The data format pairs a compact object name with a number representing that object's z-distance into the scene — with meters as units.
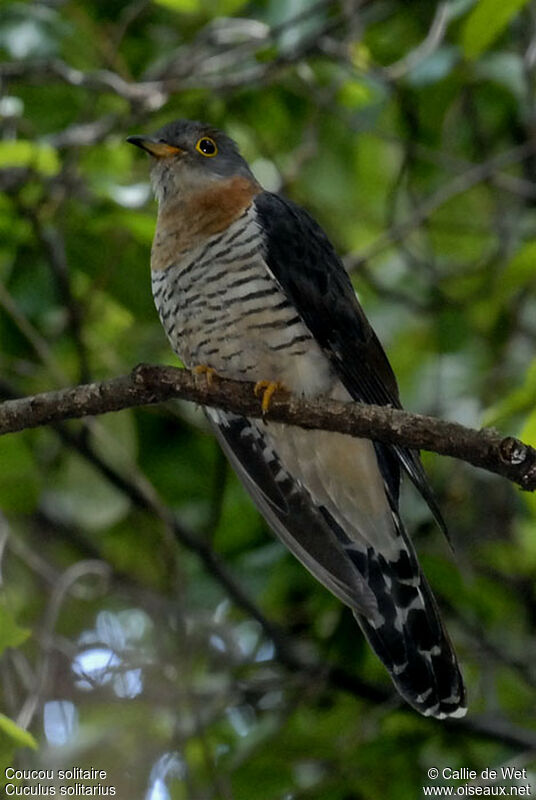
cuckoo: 6.62
